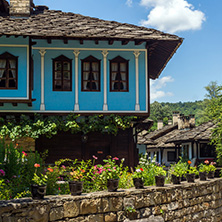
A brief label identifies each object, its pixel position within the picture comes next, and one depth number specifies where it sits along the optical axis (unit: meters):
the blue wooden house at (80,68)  12.51
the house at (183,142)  27.10
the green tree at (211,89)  55.08
